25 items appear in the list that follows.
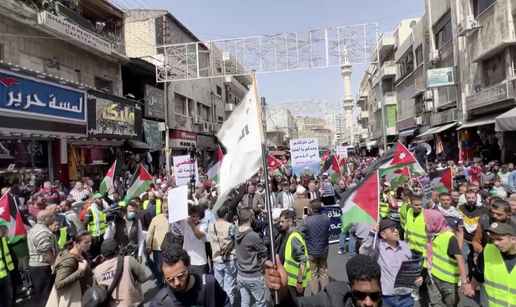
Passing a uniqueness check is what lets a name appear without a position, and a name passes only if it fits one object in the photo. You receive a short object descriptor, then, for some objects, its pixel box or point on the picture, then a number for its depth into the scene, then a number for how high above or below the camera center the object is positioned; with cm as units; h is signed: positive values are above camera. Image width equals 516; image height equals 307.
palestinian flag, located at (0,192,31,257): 525 -76
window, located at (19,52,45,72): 1334 +380
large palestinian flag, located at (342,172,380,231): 452 -60
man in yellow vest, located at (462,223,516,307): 317 -101
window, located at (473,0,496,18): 1625 +635
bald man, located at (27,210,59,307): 470 -119
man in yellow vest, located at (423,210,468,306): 405 -130
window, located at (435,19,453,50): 2111 +672
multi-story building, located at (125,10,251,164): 2405 +562
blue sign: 1129 +229
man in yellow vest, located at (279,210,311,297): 478 -130
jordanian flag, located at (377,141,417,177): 689 -14
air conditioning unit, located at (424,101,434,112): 2397 +286
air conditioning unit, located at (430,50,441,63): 2262 +567
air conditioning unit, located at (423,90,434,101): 2387 +351
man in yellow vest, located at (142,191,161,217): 723 -86
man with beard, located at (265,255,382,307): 226 -78
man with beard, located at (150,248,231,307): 261 -88
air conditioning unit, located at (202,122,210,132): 3143 +283
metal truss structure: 2034 +590
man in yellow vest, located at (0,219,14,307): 491 -131
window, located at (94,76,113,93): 1784 +386
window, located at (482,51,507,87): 1546 +338
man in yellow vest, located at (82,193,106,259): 645 -105
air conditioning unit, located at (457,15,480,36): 1656 +545
